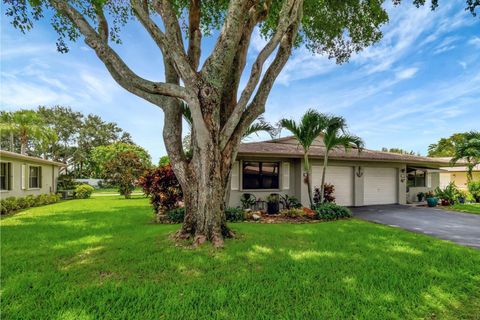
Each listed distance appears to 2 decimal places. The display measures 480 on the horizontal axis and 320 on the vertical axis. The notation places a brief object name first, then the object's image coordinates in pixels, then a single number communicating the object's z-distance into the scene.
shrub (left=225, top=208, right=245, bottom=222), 8.81
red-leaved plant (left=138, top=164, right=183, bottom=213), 9.11
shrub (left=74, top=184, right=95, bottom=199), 19.58
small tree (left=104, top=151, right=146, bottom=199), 19.19
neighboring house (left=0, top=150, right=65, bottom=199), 12.64
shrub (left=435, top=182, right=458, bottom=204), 13.62
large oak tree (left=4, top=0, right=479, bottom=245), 5.21
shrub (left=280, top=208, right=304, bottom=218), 9.35
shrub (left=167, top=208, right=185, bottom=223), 8.31
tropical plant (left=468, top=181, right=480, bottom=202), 14.47
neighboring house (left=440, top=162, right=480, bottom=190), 24.96
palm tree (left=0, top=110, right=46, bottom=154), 18.94
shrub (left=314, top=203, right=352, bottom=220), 9.09
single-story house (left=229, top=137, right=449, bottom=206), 11.05
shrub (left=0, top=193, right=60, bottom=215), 11.24
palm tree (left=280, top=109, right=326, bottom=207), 9.24
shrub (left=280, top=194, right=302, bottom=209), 11.02
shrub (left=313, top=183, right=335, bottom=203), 11.53
